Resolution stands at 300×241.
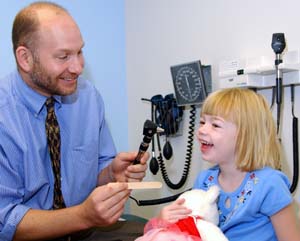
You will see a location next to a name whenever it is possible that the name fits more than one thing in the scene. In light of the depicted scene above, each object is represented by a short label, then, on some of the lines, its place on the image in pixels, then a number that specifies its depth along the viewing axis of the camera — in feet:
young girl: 3.56
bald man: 4.12
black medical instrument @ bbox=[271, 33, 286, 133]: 4.27
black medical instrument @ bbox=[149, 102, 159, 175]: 5.92
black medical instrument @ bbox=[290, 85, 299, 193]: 4.35
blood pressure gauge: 5.22
